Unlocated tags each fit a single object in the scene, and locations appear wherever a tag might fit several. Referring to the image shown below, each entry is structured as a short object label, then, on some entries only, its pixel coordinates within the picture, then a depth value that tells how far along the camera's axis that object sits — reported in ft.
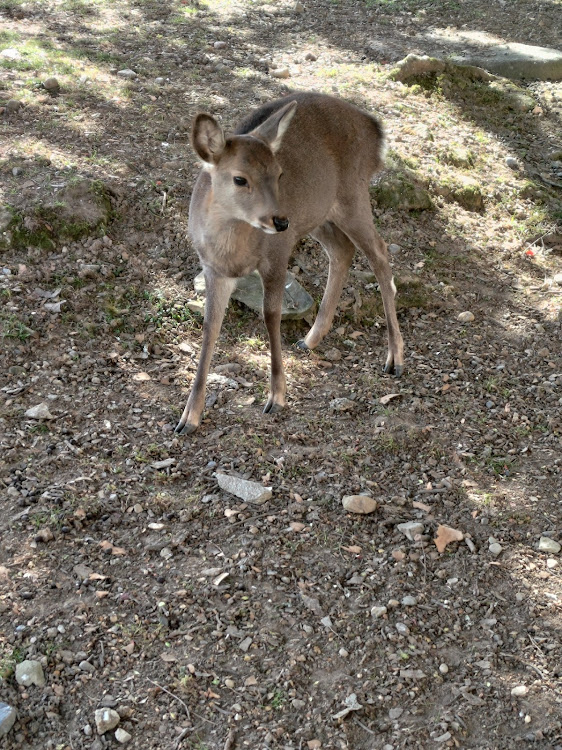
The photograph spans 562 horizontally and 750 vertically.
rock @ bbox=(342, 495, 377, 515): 14.48
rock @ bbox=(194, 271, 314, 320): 19.86
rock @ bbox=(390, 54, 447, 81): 29.71
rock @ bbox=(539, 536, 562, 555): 13.85
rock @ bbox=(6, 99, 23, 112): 23.47
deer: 15.19
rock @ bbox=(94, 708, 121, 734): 10.55
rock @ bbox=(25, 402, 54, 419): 15.98
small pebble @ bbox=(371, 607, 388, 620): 12.48
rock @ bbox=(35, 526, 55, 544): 13.33
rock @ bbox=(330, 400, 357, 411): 17.35
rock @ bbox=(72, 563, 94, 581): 12.81
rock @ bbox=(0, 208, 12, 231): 19.57
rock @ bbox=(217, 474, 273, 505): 14.61
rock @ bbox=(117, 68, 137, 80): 26.84
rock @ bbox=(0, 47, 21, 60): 26.13
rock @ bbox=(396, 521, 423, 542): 14.05
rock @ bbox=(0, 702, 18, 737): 10.48
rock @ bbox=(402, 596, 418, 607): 12.71
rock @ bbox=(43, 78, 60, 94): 24.62
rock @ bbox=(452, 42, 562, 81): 32.86
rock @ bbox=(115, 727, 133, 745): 10.47
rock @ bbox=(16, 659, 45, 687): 11.12
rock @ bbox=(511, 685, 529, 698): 11.27
